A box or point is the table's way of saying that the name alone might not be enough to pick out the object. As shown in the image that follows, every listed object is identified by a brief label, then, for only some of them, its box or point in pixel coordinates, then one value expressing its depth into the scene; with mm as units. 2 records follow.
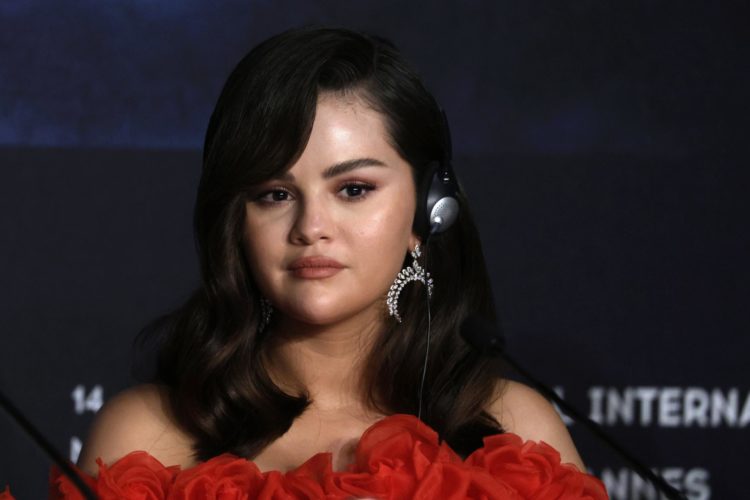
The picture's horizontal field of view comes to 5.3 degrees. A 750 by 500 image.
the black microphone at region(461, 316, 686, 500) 5933
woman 6160
